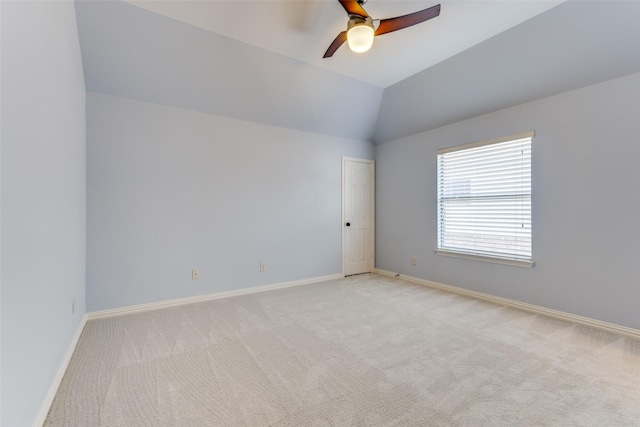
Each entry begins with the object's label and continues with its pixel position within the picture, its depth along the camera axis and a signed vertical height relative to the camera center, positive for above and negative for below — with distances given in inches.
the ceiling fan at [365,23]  81.6 +61.0
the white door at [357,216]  193.0 -2.6
